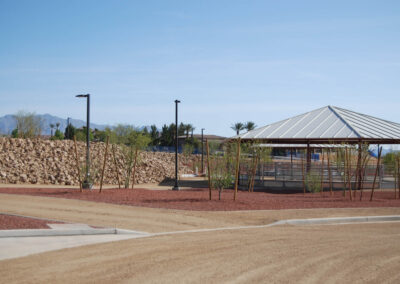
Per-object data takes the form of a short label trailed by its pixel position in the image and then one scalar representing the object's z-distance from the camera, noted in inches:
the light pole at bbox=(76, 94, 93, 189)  1008.9
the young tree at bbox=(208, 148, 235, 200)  843.4
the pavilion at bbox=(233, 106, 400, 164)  1290.6
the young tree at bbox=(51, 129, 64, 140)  2598.4
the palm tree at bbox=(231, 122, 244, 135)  4079.7
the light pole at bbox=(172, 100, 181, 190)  1144.9
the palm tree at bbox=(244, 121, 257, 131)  4037.9
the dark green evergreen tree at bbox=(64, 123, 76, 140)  3057.6
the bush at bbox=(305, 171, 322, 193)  1077.1
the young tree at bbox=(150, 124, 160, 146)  3542.3
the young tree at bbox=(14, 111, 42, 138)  2466.8
